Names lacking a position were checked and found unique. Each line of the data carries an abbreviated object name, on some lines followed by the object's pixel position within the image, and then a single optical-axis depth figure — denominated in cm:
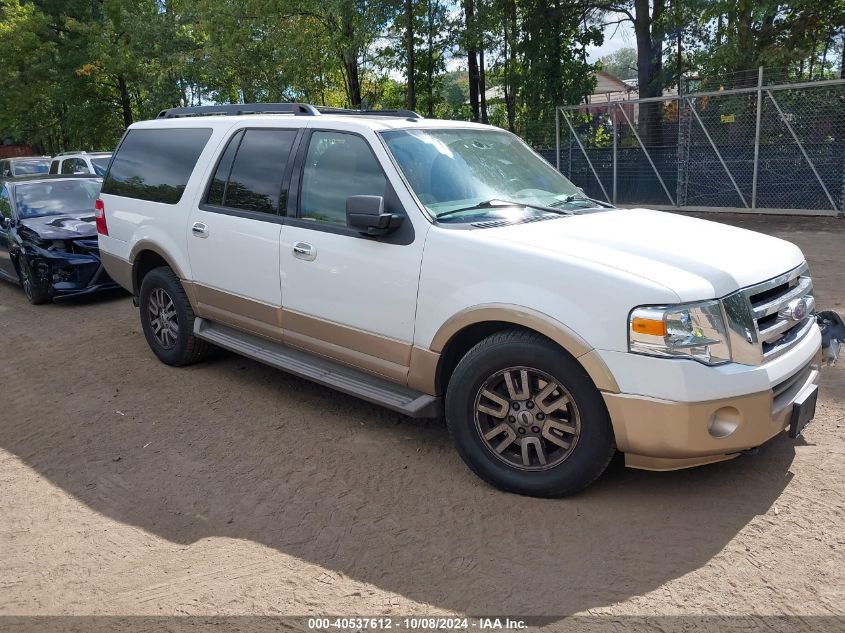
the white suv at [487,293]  323
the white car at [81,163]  1482
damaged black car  864
